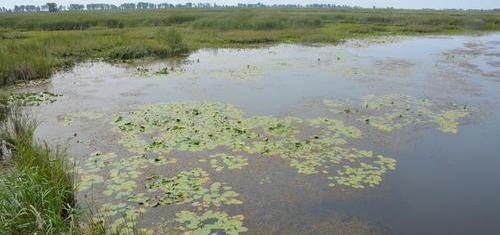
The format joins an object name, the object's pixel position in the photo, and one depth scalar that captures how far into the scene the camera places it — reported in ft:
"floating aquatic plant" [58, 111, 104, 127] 31.19
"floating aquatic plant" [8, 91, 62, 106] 36.22
